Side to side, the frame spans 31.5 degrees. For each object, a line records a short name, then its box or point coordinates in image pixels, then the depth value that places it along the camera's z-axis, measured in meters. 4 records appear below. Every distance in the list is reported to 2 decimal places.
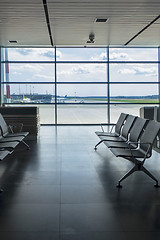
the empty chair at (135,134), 4.09
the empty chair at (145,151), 3.51
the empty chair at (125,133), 4.76
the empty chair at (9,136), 4.78
